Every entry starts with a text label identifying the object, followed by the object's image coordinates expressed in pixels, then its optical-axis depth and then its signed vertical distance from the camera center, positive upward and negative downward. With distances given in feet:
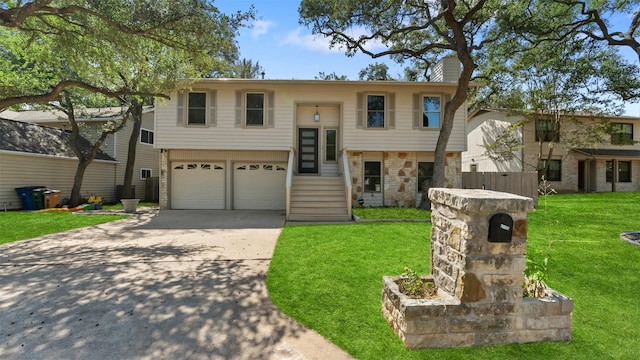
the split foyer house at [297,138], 39.96 +5.16
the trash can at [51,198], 42.96 -2.82
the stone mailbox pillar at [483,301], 9.06 -3.59
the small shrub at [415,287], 10.50 -3.69
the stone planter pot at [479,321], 9.19 -4.19
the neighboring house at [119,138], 55.83 +7.61
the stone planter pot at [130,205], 39.51 -3.40
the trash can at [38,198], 42.50 -2.75
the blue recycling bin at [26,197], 42.11 -2.60
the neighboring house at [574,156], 63.05 +4.78
